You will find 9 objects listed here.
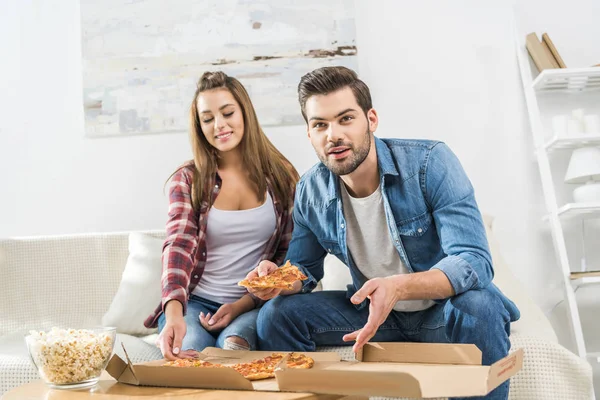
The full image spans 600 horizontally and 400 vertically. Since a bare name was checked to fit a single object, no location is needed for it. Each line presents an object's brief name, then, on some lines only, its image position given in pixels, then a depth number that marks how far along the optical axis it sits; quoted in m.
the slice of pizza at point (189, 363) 1.29
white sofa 2.27
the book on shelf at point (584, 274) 2.45
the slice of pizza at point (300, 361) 1.29
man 1.57
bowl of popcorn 1.26
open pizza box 1.01
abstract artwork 2.85
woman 2.03
